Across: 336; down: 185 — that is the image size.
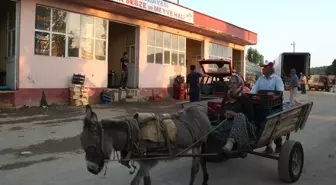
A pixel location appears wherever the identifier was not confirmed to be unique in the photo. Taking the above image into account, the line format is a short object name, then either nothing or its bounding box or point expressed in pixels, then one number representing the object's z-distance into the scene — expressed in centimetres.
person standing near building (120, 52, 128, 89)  1770
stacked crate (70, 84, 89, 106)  1448
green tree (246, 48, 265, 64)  8371
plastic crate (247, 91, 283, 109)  584
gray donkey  335
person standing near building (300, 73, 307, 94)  2760
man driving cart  717
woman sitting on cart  502
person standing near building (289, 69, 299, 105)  1761
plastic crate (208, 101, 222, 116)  613
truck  3181
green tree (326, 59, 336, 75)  9718
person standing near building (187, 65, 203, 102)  1361
